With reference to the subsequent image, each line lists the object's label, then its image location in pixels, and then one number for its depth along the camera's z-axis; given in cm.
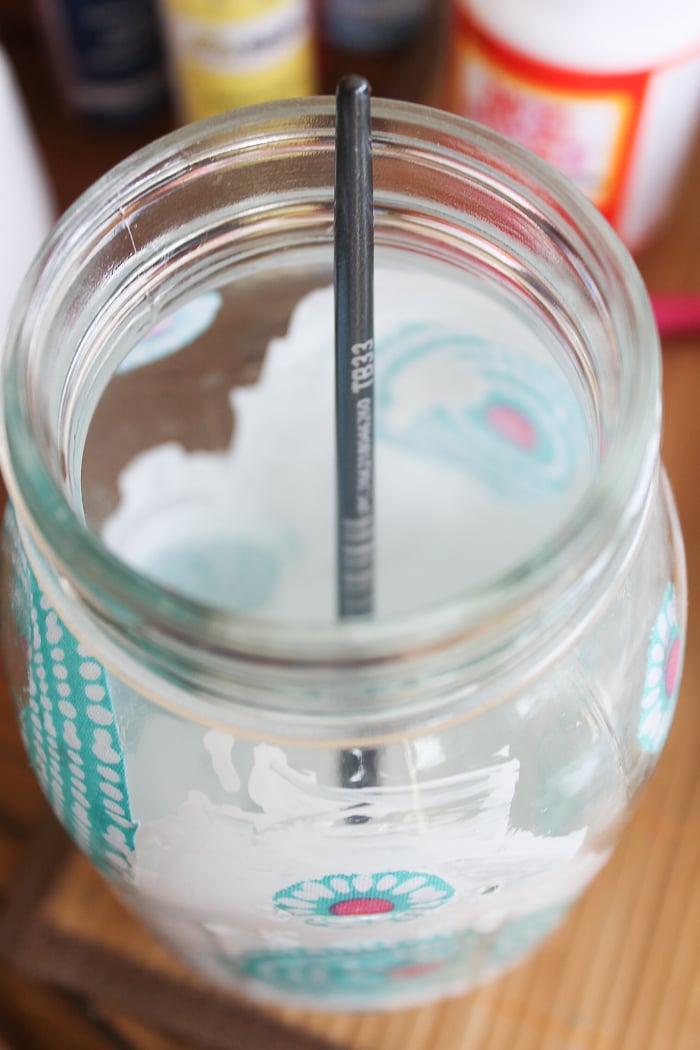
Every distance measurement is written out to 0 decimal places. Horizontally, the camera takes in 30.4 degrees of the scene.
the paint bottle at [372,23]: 53
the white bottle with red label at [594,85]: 40
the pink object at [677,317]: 47
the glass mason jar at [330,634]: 22
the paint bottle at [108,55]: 49
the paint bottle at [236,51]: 45
